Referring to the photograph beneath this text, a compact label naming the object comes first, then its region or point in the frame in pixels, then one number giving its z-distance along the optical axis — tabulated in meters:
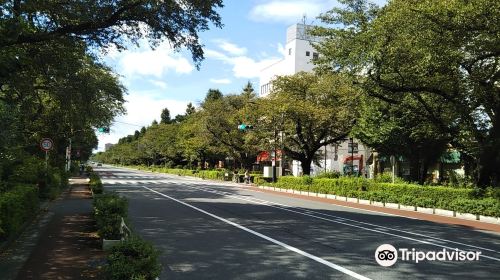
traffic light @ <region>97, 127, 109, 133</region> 40.70
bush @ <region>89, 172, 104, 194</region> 22.76
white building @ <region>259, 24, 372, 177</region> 81.27
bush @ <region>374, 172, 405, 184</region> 35.02
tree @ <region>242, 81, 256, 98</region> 67.62
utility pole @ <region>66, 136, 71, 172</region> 47.69
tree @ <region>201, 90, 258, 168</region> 61.92
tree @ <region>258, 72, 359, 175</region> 40.41
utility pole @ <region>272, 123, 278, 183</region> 44.44
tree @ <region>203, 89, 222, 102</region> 92.69
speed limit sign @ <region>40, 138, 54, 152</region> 26.59
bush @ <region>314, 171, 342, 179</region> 41.06
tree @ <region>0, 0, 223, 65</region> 12.70
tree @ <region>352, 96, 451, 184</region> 35.81
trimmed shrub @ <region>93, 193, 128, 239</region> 10.79
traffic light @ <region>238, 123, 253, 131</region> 44.66
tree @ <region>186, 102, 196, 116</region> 125.48
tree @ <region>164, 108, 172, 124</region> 145.75
